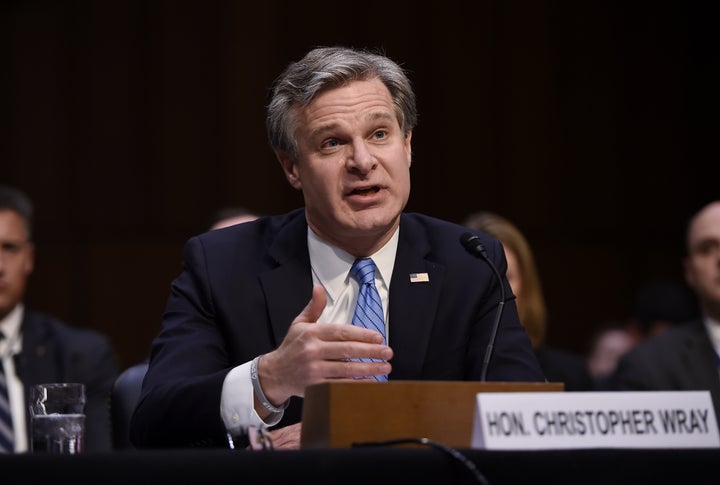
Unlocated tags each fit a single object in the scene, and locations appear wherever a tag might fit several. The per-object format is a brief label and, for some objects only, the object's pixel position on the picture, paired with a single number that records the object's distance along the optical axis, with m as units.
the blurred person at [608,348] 13.34
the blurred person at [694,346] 8.09
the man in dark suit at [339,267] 5.16
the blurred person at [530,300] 8.82
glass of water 4.45
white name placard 3.39
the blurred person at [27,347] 8.64
